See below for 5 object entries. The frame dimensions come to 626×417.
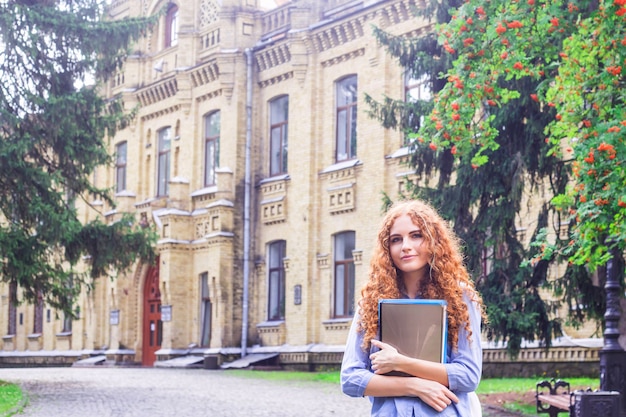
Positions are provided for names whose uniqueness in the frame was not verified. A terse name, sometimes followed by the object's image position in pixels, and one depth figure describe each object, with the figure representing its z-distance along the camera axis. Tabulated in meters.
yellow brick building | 26.64
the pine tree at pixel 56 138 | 19.42
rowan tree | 10.13
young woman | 3.70
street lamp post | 11.88
